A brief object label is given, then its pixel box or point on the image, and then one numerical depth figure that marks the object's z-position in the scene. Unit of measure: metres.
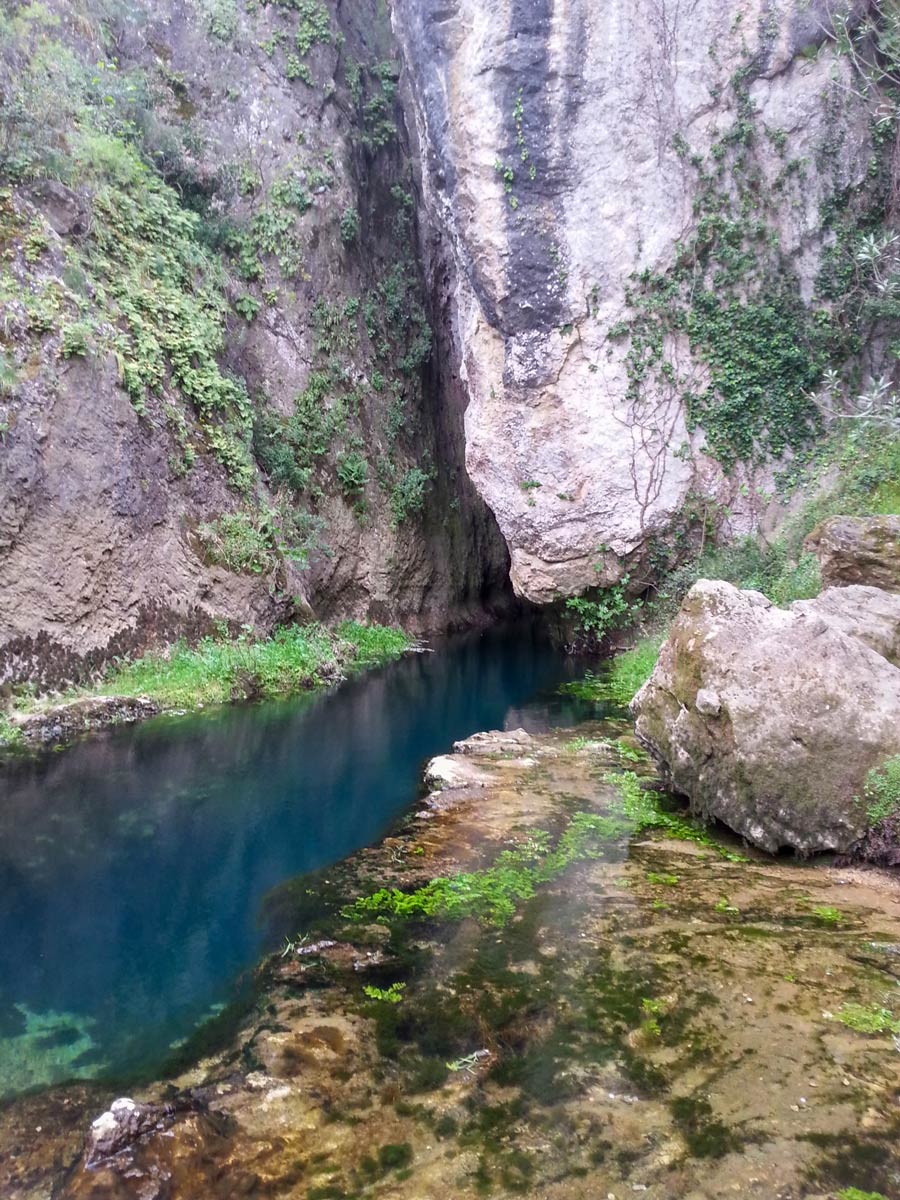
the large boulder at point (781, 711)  5.59
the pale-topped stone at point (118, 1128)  3.24
